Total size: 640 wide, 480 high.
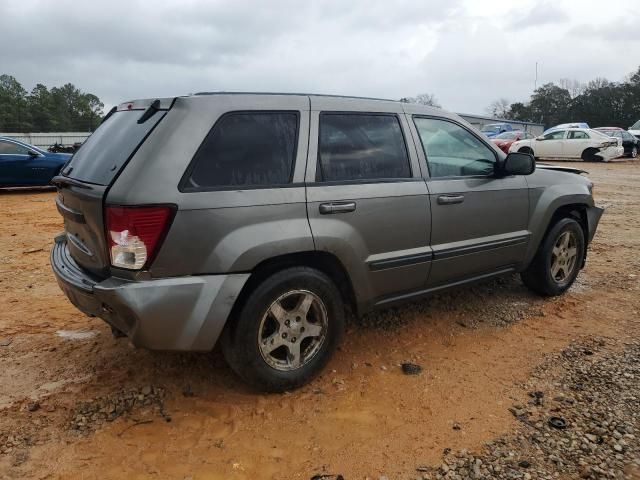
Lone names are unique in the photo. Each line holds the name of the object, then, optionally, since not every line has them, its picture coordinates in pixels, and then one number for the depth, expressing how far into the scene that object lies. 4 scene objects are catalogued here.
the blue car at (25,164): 11.78
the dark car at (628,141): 24.36
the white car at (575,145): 21.91
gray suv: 2.60
